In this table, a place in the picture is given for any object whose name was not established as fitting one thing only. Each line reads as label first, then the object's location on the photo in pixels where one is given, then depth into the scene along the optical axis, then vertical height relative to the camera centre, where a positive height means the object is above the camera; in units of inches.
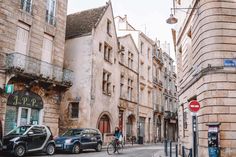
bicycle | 539.4 -83.3
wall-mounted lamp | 369.6 +158.2
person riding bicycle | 547.6 -57.5
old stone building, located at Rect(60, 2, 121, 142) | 720.4 +144.2
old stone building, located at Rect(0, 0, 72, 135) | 506.5 +123.1
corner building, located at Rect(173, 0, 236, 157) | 310.0 +65.3
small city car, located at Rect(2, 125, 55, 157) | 405.5 -56.9
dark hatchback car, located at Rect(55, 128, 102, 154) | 514.4 -69.1
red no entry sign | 291.2 +10.9
